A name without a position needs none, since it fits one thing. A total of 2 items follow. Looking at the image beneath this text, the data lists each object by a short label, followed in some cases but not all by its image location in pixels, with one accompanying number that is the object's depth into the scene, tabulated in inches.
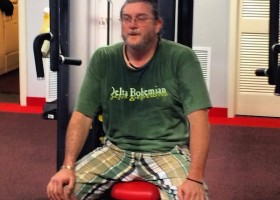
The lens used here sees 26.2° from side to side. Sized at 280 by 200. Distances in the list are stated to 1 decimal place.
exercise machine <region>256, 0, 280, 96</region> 90.9
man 89.6
